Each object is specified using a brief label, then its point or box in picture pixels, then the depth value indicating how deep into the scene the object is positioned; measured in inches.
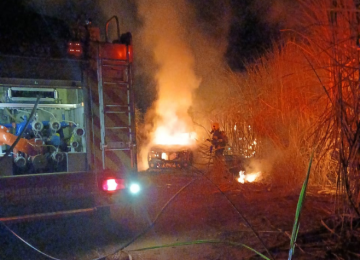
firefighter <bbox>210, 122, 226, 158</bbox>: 395.1
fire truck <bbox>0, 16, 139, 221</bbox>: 167.0
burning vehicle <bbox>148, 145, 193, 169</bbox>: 488.6
